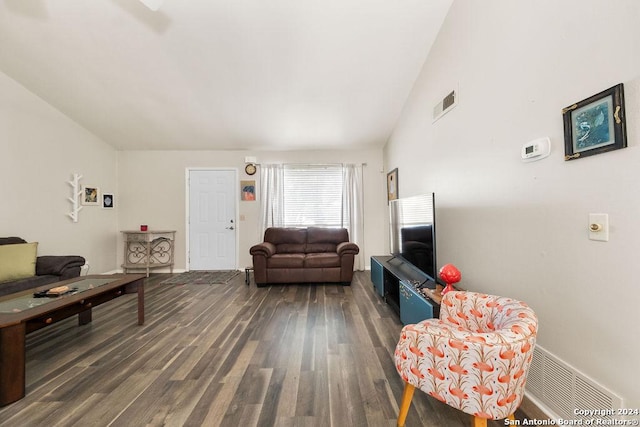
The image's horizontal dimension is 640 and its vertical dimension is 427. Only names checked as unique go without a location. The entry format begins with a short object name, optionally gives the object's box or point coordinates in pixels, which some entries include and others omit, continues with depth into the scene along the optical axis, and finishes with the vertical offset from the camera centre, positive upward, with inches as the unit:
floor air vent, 41.6 -33.3
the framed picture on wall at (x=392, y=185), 154.4 +20.5
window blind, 187.6 +15.4
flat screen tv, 82.0 -6.4
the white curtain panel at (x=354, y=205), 184.9 +8.6
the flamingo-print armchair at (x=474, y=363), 37.5 -24.2
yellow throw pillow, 100.0 -17.0
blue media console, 72.1 -26.8
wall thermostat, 50.6 +13.8
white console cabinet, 173.6 -22.5
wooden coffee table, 55.4 -25.0
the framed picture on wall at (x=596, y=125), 38.3 +15.0
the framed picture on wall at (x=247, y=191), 187.5 +20.5
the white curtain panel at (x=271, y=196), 184.2 +16.2
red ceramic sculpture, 70.3 -17.7
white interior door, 188.2 -0.5
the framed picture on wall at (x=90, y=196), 157.4 +16.0
